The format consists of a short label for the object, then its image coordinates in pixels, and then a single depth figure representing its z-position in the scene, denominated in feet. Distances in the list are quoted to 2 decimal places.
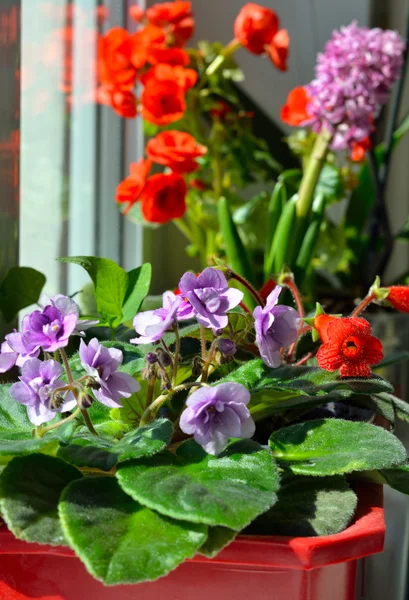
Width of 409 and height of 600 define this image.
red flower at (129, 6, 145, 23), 3.98
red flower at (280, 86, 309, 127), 3.65
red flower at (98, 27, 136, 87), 3.47
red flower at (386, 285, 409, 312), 1.68
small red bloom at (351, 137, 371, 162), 3.66
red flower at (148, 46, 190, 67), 3.54
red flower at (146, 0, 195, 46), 3.77
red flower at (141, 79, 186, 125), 3.34
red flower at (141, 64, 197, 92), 3.37
